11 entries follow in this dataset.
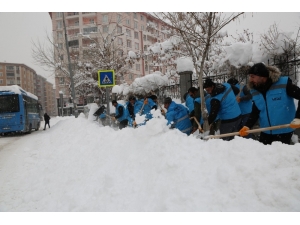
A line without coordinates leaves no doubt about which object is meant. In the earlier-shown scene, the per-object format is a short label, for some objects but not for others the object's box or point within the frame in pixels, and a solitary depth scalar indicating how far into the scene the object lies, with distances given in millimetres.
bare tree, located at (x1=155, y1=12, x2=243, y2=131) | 5023
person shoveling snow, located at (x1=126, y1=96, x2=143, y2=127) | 7438
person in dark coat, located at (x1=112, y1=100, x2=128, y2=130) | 8141
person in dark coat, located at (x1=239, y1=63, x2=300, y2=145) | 2889
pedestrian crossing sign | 7338
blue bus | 12531
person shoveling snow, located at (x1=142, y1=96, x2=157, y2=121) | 7121
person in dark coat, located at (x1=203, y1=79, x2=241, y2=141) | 4000
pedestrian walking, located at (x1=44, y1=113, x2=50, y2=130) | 17953
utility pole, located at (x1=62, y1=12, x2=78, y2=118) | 13314
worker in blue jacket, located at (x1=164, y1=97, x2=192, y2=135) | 4832
